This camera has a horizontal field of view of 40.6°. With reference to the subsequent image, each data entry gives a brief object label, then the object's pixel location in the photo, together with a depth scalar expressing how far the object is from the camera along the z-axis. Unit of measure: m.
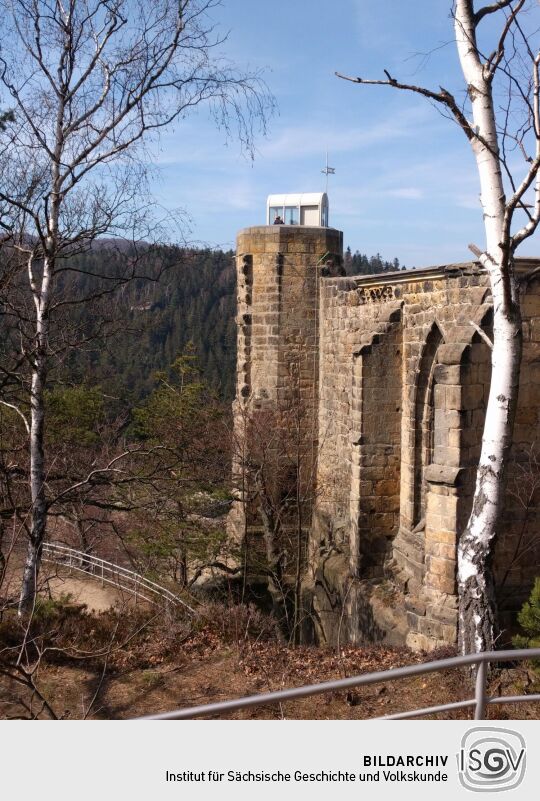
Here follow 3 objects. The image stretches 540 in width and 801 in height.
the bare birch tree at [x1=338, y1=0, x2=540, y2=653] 5.38
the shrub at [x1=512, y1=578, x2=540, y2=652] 5.95
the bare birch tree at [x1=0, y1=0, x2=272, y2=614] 7.70
